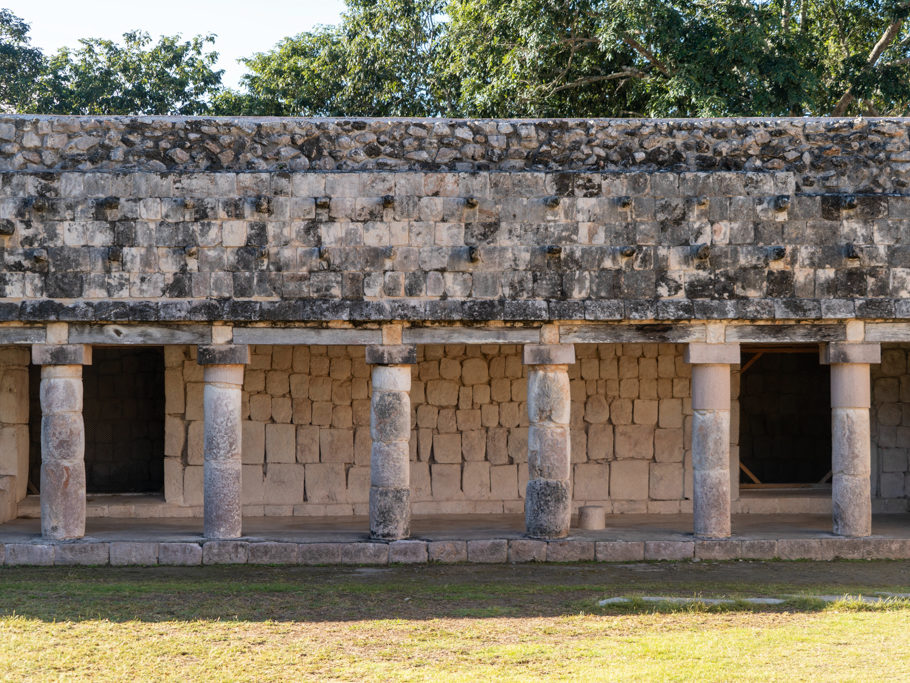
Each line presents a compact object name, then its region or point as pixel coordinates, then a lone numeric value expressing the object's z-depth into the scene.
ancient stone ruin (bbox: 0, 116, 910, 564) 12.89
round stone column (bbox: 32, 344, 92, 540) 12.92
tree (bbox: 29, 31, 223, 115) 27.64
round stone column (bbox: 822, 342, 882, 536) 13.37
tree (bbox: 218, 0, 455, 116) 25.89
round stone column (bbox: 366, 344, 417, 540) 13.12
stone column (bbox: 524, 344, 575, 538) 13.20
